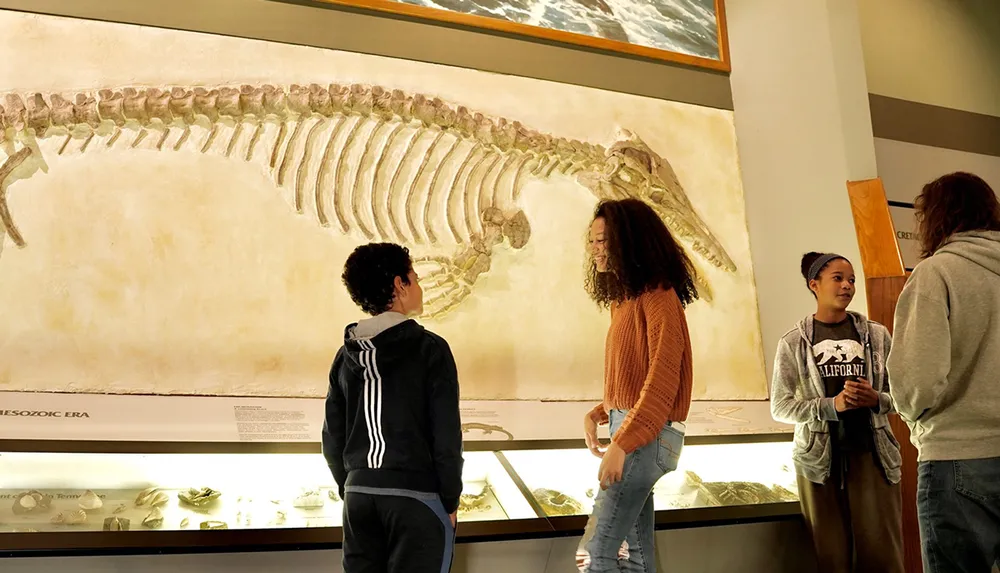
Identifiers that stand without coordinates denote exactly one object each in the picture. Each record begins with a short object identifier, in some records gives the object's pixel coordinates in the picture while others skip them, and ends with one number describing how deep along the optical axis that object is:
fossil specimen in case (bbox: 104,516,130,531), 2.75
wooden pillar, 3.85
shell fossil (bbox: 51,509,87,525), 2.75
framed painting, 4.70
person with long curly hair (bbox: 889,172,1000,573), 2.10
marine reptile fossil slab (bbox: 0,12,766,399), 3.58
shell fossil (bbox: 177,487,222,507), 3.02
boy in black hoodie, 2.14
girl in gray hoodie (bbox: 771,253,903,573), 3.07
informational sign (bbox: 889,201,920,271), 5.37
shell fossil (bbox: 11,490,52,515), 2.77
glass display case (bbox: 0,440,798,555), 2.71
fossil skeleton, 3.72
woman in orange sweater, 2.31
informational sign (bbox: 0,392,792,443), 3.23
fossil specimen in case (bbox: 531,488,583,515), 3.27
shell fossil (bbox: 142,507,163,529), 2.81
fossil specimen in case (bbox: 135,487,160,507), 2.99
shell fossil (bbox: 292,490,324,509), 3.11
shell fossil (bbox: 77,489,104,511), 2.88
